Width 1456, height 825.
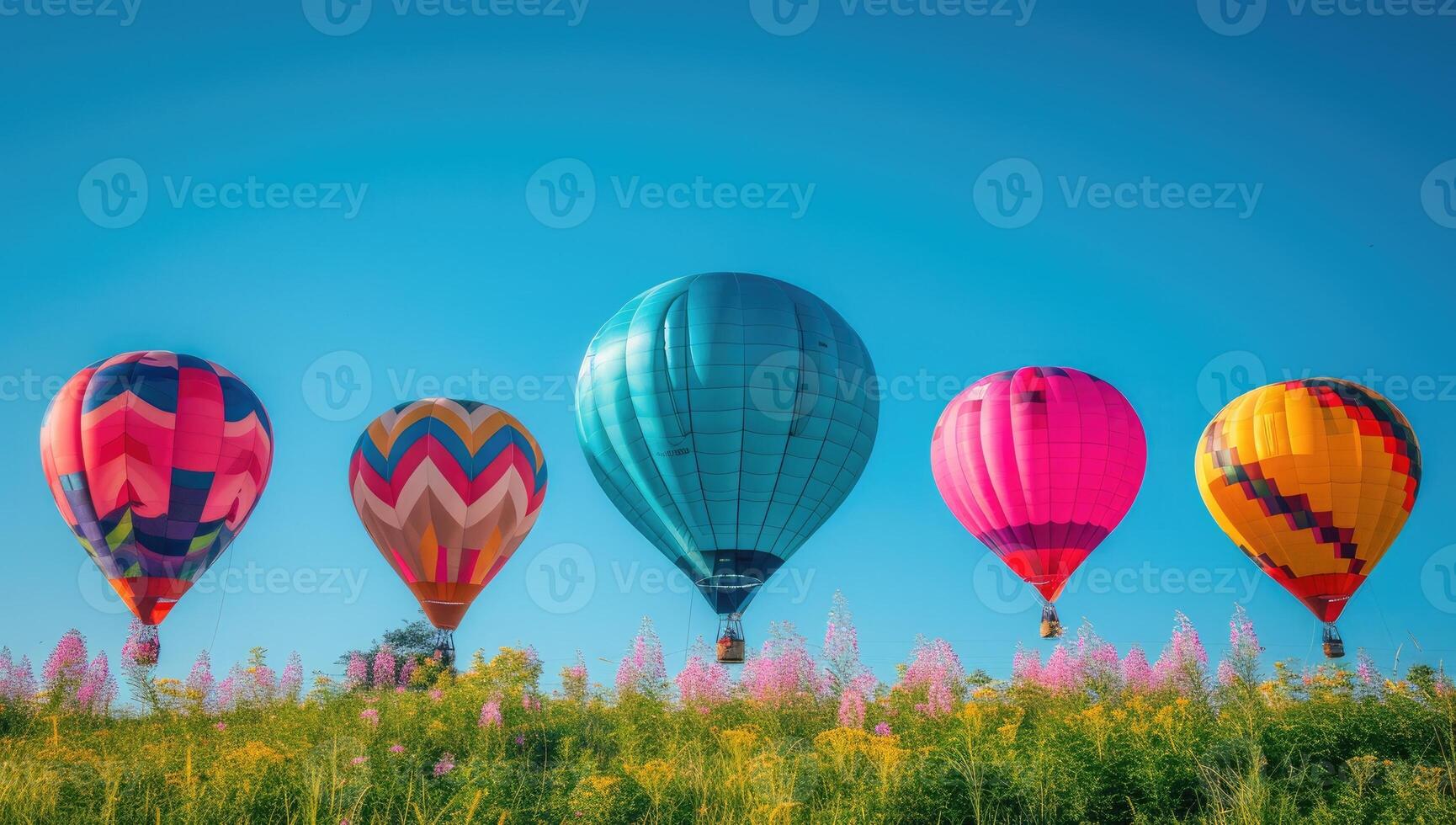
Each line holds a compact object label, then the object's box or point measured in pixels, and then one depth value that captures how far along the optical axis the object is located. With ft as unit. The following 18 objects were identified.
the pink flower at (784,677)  51.62
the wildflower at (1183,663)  52.65
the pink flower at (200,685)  51.15
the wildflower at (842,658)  50.52
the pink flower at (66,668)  55.72
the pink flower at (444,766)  40.19
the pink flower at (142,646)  56.70
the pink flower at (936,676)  48.57
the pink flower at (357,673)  64.75
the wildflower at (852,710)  44.88
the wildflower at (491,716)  45.19
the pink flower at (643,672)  51.57
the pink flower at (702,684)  50.44
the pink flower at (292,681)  55.77
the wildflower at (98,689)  55.57
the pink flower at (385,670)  68.13
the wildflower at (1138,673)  53.47
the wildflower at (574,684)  52.06
